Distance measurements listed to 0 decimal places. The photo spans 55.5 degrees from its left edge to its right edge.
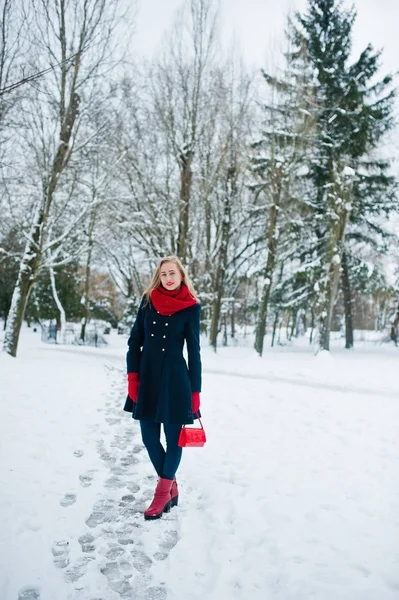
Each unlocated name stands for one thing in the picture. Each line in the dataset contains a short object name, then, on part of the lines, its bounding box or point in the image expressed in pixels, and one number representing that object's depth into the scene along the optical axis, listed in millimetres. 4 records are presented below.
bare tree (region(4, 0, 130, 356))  9344
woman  3045
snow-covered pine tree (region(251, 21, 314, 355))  13906
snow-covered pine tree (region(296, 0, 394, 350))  14258
